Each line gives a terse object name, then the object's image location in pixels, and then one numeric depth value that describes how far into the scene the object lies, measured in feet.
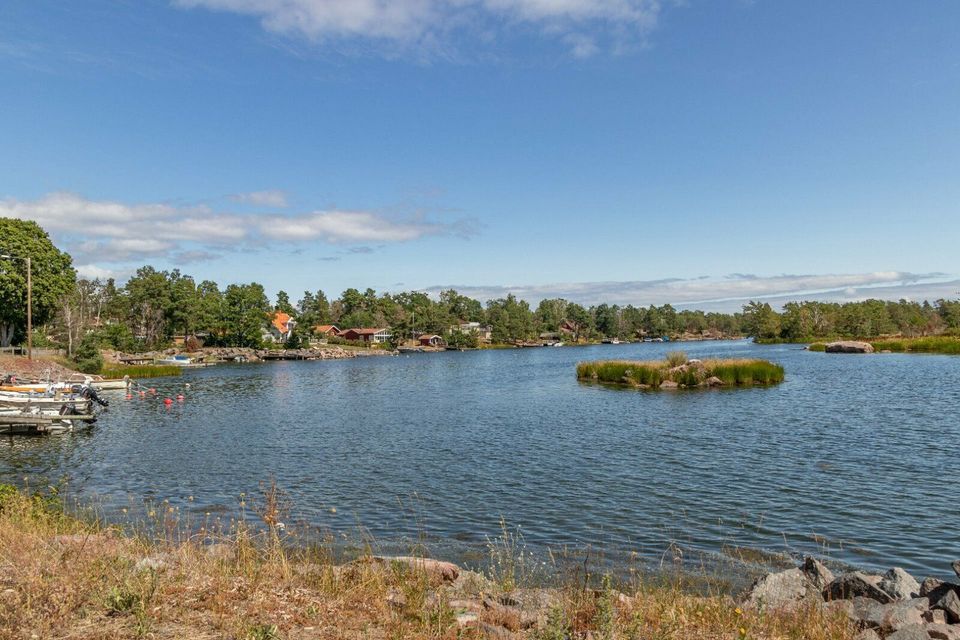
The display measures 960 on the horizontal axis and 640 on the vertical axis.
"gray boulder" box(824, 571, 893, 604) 32.01
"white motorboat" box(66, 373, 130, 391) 192.03
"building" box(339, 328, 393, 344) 554.46
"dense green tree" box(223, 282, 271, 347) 427.33
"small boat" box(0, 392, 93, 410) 114.83
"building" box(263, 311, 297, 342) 524.52
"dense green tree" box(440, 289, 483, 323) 615.24
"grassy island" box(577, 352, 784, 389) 170.40
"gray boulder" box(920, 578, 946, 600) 32.40
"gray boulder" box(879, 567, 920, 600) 32.73
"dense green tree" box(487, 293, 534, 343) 638.53
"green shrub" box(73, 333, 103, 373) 228.08
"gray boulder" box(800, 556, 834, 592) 35.12
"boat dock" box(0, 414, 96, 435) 106.22
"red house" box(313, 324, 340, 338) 548.68
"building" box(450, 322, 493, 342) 604.17
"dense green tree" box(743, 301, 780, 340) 531.09
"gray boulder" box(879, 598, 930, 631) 27.63
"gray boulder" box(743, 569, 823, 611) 30.78
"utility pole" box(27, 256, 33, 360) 192.48
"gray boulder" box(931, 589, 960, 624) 29.32
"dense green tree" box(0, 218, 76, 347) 228.02
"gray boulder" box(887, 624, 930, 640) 25.21
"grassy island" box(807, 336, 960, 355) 294.87
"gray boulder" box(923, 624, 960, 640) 25.79
